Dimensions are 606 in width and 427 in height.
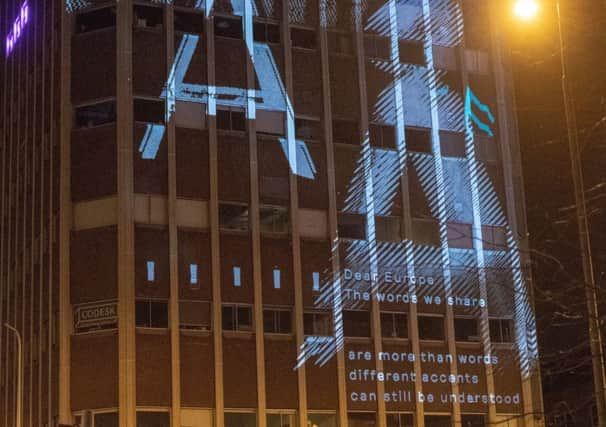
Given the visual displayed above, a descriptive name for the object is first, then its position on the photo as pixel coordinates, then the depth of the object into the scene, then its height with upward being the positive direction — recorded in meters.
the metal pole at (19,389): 38.03 +3.34
